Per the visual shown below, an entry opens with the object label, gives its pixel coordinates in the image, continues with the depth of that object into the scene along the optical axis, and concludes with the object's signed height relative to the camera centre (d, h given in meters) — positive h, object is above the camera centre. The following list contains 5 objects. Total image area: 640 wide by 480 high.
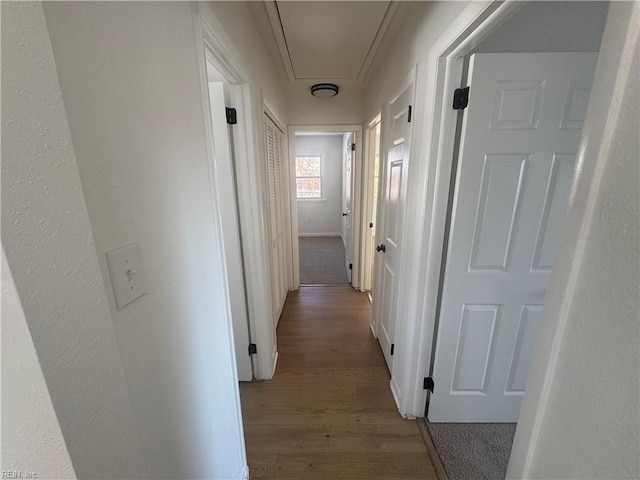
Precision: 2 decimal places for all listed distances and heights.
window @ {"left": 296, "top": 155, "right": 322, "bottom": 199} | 5.91 +0.16
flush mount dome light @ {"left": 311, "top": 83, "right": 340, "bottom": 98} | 2.48 +0.93
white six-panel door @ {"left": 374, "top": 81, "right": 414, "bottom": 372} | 1.52 -0.23
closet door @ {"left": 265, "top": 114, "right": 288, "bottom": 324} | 2.15 -0.27
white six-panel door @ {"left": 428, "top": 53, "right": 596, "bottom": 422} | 1.06 -0.18
